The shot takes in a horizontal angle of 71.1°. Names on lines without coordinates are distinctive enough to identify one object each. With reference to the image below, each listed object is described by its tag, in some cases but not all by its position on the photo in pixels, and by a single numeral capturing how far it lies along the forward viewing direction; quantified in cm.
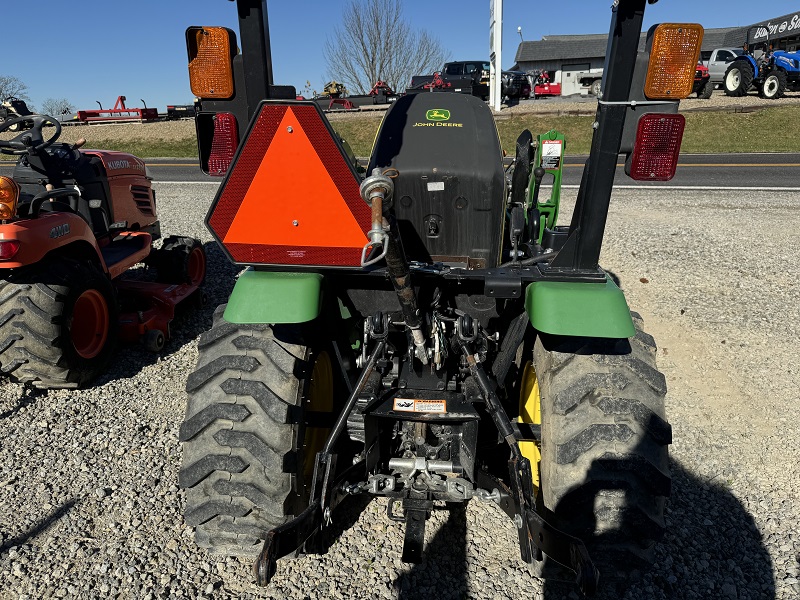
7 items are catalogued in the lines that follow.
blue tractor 2155
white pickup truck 2408
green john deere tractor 191
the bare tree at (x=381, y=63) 3127
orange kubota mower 398
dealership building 4872
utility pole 1862
